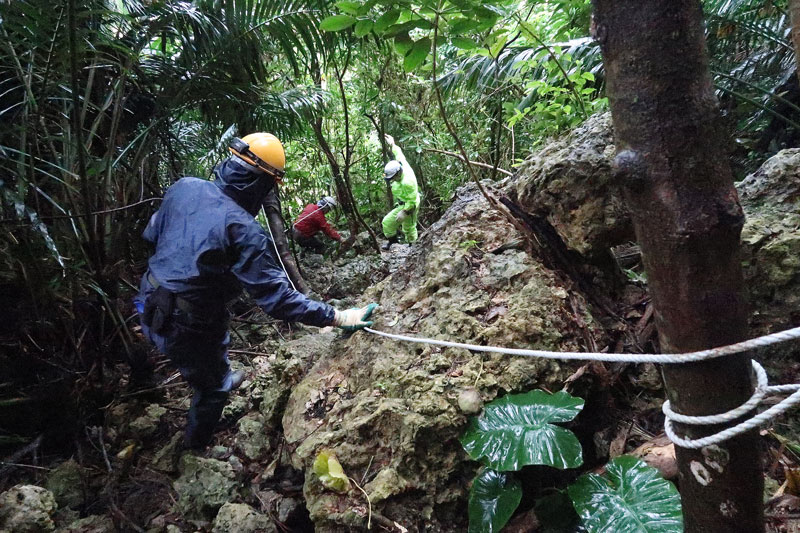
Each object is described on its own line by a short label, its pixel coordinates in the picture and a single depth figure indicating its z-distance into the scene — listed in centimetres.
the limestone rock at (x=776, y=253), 179
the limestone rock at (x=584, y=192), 197
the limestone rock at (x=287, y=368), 247
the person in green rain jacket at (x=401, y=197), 573
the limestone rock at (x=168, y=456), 261
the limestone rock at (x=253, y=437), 246
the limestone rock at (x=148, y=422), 282
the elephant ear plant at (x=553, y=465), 124
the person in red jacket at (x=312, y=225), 586
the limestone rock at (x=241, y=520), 191
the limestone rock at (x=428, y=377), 161
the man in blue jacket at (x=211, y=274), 219
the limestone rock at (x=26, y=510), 189
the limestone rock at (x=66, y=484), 239
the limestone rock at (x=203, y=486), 217
